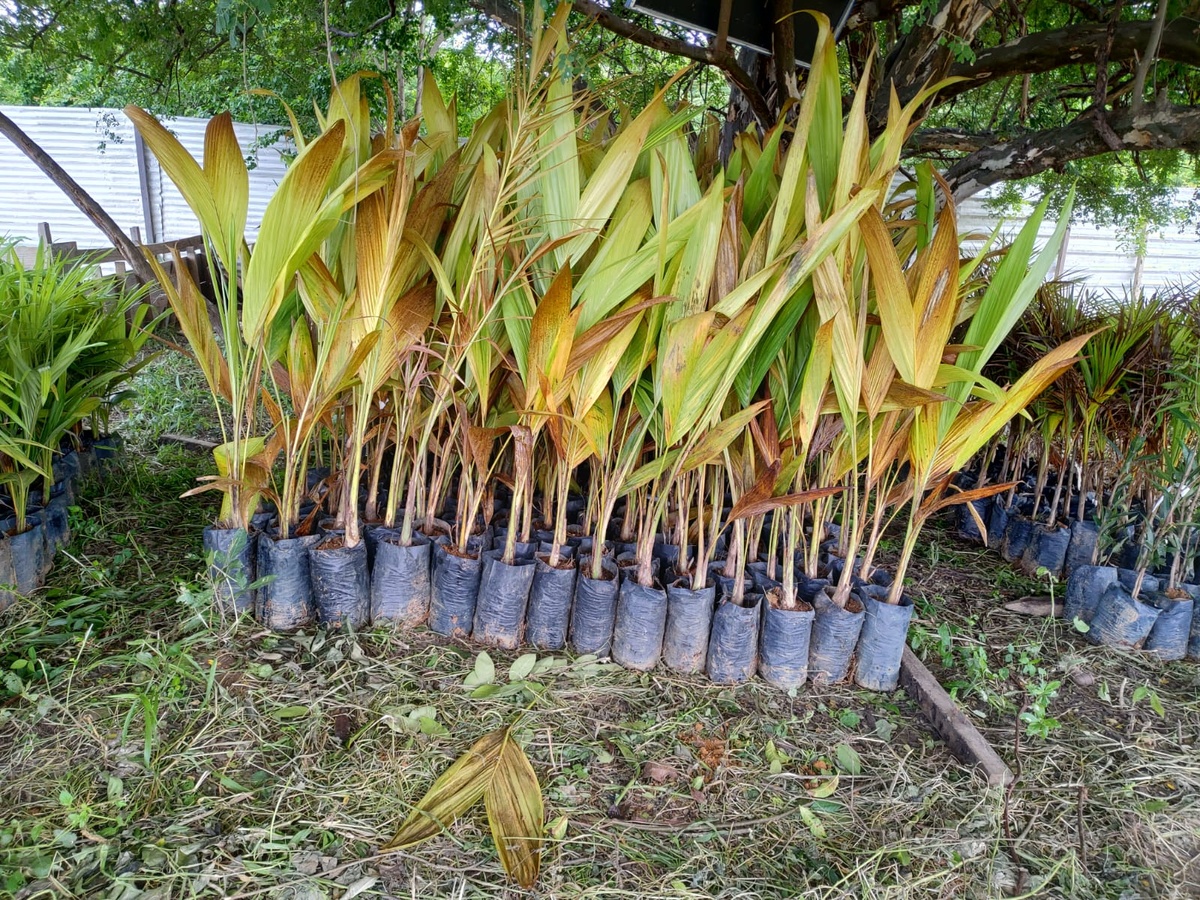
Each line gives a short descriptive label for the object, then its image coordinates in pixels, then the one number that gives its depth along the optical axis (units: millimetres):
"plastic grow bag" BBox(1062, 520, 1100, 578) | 2164
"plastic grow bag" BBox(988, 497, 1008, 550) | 2389
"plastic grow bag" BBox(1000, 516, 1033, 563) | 2270
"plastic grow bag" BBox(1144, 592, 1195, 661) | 1780
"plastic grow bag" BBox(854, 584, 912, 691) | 1526
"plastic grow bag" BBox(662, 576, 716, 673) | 1524
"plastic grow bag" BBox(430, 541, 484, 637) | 1555
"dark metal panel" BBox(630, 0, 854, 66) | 2312
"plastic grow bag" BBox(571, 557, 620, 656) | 1529
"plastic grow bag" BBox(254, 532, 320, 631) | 1520
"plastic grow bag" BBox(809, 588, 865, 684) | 1530
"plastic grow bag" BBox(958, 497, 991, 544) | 2475
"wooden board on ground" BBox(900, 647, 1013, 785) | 1336
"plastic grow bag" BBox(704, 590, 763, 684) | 1520
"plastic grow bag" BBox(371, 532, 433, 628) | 1562
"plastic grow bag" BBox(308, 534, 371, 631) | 1524
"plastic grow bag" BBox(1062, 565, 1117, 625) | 1889
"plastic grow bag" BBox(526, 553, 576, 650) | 1546
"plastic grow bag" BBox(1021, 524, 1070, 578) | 2186
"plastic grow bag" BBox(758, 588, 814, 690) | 1513
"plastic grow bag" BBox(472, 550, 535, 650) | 1529
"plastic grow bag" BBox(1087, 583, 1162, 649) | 1780
